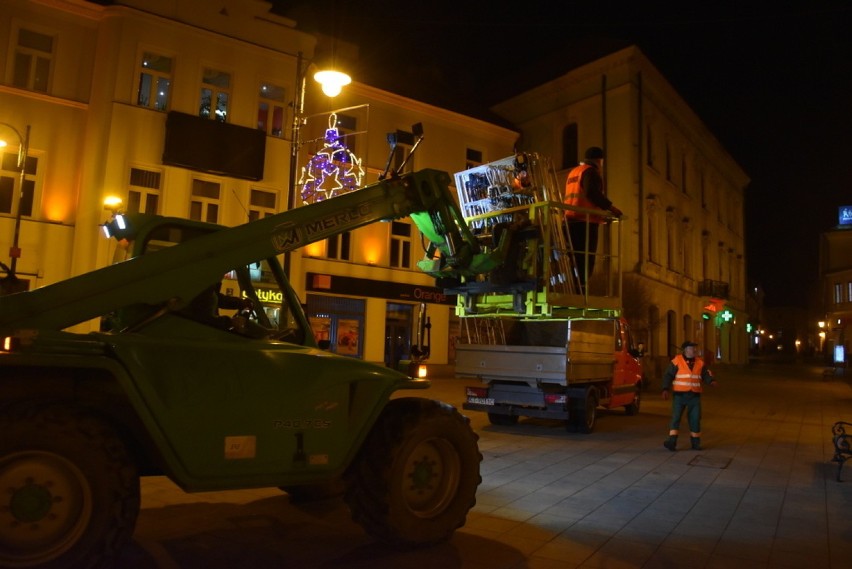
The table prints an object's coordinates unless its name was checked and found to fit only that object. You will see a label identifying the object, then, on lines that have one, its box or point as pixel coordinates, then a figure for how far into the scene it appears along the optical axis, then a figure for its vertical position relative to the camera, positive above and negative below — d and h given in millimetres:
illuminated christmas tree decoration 14789 +3795
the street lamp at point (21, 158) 18219 +4673
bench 8805 -1047
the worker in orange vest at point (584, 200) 9883 +2301
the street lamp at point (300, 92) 12750 +4991
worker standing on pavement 11023 -445
